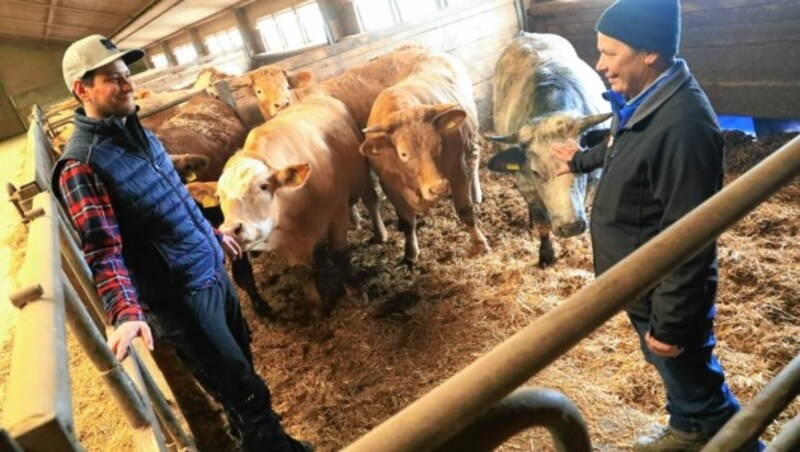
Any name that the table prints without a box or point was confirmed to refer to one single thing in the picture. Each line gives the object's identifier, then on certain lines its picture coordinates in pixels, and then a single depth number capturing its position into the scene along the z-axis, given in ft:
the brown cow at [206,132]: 16.28
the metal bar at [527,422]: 2.51
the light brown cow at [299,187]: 11.32
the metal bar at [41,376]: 2.59
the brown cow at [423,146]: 13.28
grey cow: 11.76
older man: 5.41
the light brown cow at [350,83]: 18.80
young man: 6.29
